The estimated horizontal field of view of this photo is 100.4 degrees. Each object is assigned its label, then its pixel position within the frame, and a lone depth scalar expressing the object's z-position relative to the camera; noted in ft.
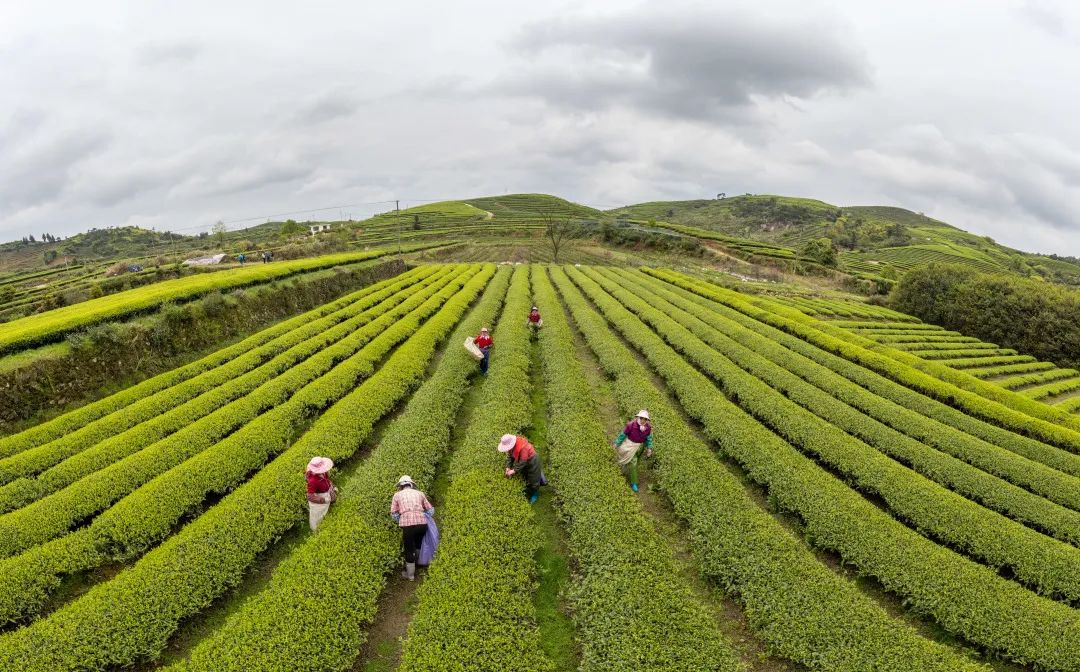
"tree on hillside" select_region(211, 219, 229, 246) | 316.60
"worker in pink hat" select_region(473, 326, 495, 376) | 59.62
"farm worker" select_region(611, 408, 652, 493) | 37.52
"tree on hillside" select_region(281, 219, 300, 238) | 280.31
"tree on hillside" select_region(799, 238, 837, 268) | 237.04
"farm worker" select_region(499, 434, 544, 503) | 34.27
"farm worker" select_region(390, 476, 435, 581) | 27.99
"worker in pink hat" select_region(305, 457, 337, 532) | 30.48
